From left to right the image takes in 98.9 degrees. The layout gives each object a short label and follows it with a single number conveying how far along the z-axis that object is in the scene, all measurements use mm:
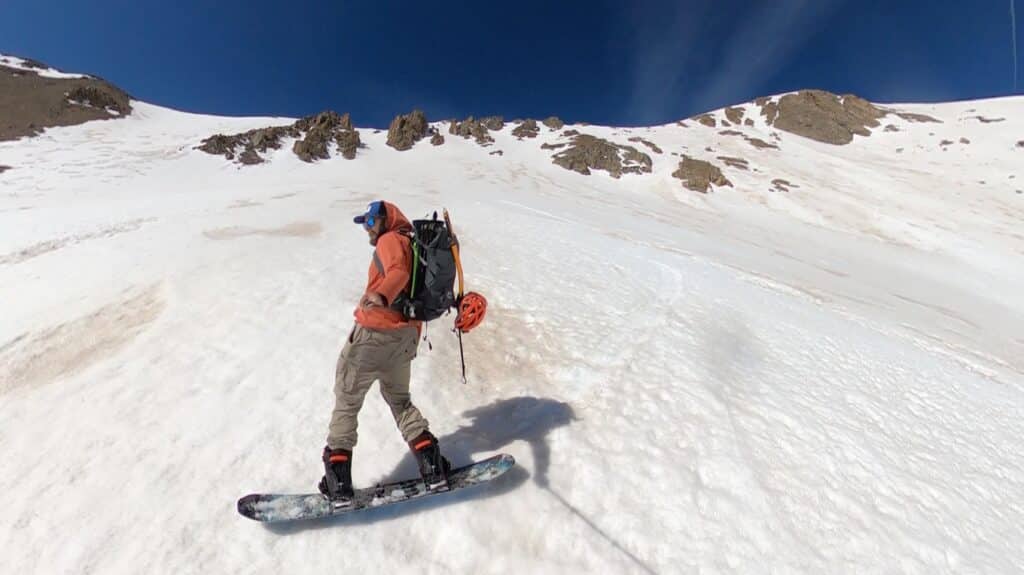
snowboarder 3742
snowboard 3770
